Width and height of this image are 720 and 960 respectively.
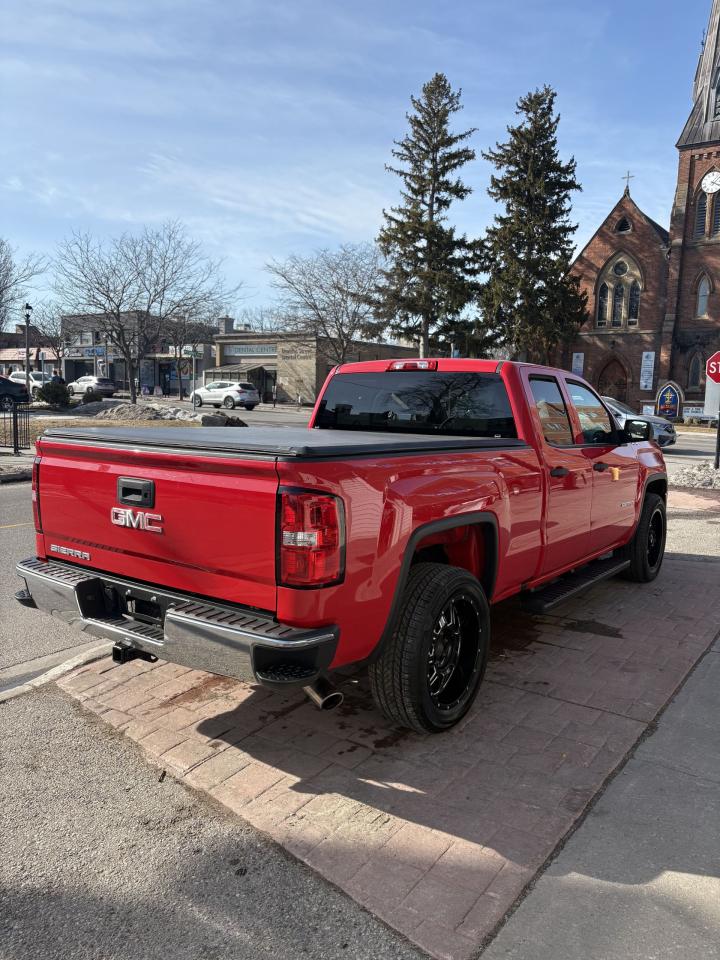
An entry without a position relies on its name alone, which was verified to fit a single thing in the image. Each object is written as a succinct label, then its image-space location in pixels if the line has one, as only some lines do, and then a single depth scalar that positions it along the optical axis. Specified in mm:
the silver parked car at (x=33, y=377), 49831
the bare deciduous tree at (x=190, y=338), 49650
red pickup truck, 2746
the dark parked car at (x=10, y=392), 28266
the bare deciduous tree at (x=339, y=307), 42125
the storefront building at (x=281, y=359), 50750
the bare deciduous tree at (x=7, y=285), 27984
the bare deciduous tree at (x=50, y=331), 61594
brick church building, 43312
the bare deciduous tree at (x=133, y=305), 30422
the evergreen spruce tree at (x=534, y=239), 41594
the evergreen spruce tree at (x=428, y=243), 40438
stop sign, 14109
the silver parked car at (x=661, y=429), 21250
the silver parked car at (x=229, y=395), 41250
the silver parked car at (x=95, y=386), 46531
